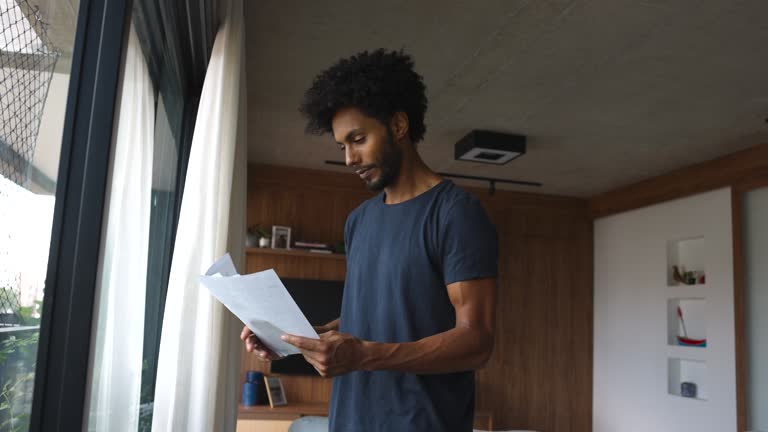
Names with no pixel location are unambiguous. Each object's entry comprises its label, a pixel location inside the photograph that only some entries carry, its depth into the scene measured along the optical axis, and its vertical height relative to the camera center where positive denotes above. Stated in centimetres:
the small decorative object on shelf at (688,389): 491 -58
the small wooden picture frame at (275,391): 515 -77
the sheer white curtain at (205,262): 198 +9
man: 111 +5
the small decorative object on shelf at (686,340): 488 -20
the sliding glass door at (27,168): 95 +19
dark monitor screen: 538 -5
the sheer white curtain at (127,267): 158 +6
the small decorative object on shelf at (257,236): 539 +49
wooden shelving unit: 535 +36
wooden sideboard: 491 -92
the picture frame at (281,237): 544 +50
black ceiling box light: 433 +108
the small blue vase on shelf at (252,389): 512 -75
